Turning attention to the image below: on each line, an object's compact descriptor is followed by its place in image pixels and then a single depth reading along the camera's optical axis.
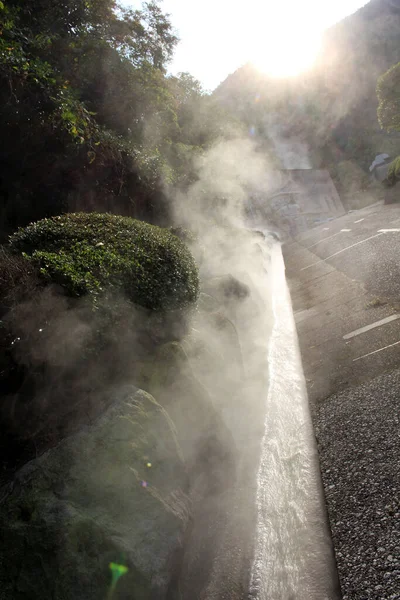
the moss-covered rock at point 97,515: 2.01
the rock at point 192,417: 3.37
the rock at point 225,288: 6.48
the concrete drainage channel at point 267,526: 2.34
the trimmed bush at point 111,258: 3.39
